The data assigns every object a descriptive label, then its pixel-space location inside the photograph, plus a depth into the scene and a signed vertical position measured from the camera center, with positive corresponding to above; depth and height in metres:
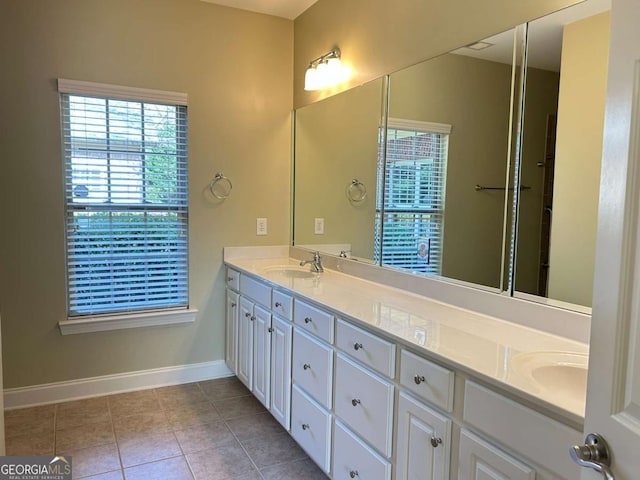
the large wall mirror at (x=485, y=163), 1.54 +0.20
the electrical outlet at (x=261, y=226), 3.39 -0.15
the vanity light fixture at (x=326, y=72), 2.84 +0.85
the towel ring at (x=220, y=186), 3.21 +0.13
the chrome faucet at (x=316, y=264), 2.94 -0.37
